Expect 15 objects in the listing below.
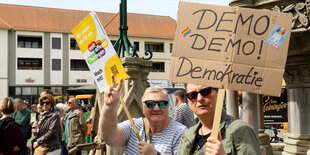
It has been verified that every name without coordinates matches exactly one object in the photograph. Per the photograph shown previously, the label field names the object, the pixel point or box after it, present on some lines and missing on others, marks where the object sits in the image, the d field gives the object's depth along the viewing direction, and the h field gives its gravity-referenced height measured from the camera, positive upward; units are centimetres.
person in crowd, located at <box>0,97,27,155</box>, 410 -64
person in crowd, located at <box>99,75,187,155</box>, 235 -32
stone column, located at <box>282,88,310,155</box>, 564 -64
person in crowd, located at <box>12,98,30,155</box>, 719 -63
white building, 3619 +425
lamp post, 467 +78
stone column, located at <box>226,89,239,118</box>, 638 -37
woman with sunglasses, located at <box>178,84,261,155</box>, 159 -26
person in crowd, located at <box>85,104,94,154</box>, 864 -124
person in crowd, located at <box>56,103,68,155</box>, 686 -86
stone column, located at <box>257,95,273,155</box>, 624 -118
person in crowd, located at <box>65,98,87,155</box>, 652 -82
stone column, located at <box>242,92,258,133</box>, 557 -44
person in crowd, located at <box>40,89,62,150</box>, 546 -11
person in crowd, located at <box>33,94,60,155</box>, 507 -66
